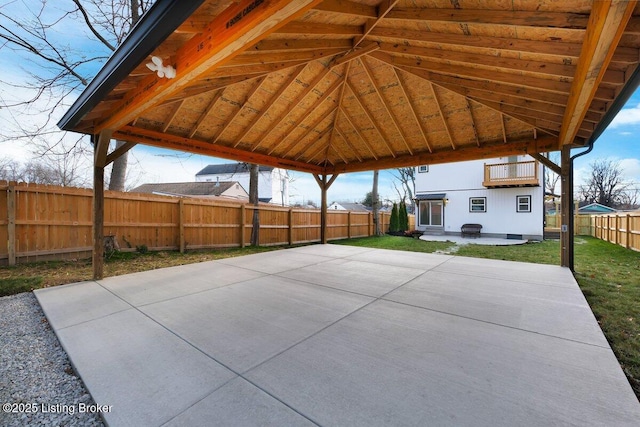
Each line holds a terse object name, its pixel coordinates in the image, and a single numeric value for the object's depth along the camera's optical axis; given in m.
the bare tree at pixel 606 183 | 28.34
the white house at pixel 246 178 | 31.75
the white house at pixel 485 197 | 12.92
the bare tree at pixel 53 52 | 7.01
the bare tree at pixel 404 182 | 25.91
